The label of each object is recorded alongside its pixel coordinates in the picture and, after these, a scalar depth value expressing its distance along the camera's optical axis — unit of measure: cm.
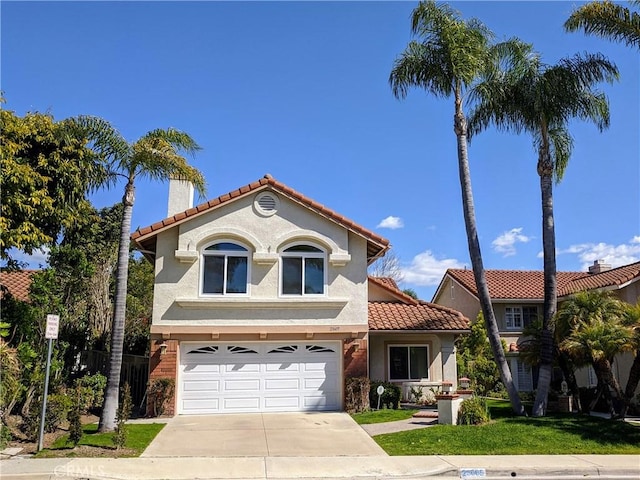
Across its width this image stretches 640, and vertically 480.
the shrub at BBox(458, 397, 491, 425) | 1455
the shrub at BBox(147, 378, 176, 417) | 1623
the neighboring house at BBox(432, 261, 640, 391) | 2289
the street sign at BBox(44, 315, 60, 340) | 1146
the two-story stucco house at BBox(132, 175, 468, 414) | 1695
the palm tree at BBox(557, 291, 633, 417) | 1513
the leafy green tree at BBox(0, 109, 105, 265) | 1480
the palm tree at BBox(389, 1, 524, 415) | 1661
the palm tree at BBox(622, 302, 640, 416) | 1505
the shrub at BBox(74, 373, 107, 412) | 1585
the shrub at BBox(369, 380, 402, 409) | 1797
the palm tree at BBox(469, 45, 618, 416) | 1675
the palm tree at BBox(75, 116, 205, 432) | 1395
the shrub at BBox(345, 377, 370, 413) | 1706
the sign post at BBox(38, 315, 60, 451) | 1133
